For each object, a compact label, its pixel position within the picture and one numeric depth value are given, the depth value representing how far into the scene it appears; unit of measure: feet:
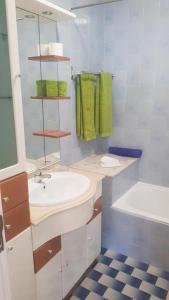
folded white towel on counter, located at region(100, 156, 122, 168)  7.62
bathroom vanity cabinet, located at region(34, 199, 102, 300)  4.63
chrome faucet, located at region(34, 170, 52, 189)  5.40
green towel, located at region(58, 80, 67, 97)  5.92
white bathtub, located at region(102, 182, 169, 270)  6.51
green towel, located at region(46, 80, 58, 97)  5.78
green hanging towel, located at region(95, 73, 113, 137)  7.76
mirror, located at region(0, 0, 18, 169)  3.31
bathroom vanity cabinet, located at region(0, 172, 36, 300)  3.56
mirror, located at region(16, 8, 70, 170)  5.34
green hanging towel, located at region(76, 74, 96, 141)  7.21
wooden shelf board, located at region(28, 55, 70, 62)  5.53
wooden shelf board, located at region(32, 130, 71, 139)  6.10
